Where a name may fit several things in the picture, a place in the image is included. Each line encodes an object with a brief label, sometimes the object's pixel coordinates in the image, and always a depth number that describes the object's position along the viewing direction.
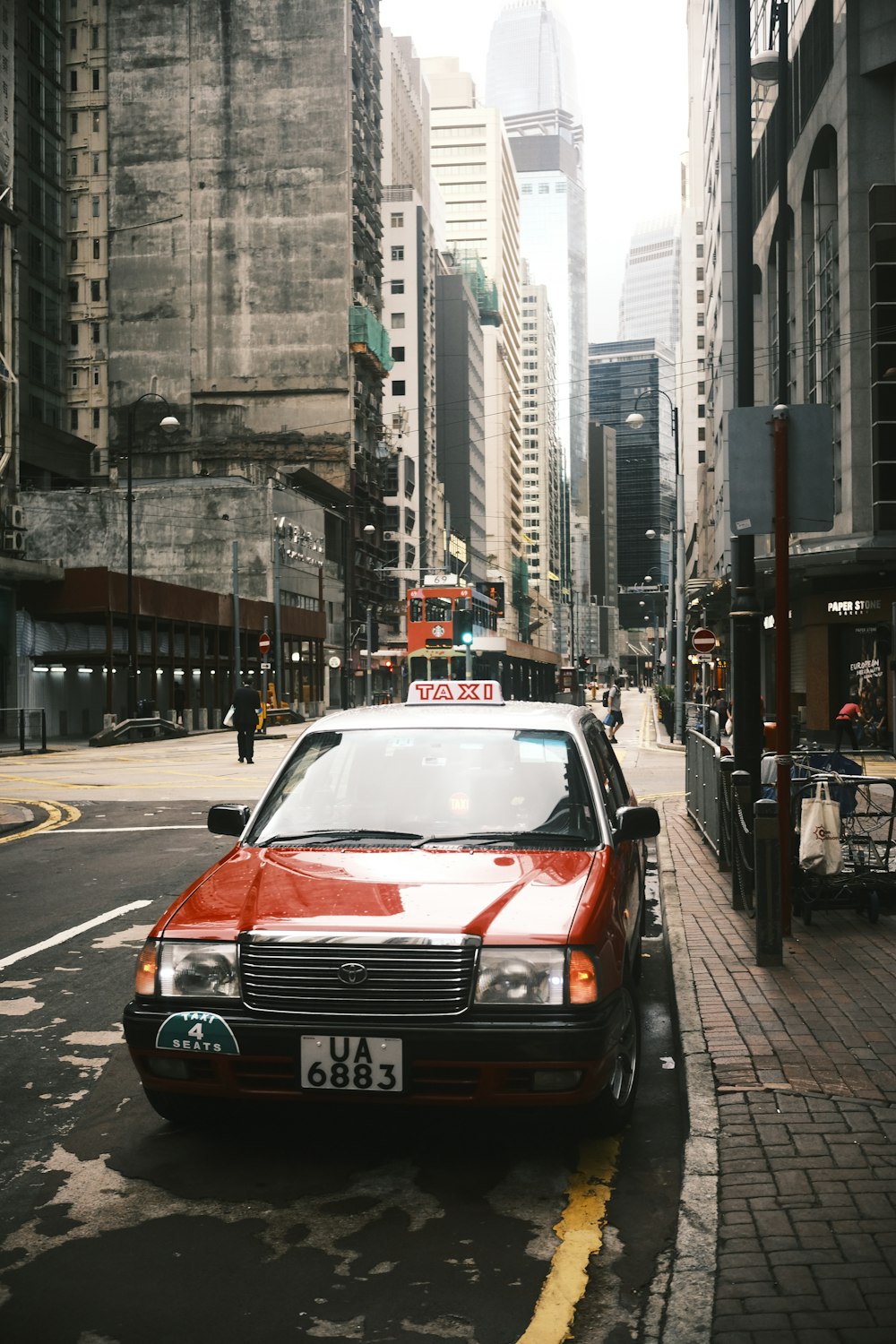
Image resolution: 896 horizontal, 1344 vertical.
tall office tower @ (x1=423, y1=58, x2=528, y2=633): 156.12
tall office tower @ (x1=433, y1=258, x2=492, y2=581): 127.94
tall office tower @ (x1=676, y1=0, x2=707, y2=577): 104.98
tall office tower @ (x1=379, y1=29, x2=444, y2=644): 102.19
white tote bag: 8.17
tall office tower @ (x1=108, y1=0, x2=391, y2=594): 77.81
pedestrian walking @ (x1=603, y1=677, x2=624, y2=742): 36.22
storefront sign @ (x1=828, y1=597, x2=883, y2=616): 34.06
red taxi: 4.33
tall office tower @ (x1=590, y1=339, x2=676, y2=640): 182.88
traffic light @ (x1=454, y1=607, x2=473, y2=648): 37.62
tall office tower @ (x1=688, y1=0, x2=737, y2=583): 62.56
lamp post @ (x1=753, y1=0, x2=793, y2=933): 7.54
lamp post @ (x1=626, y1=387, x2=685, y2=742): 36.78
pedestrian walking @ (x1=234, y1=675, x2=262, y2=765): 26.25
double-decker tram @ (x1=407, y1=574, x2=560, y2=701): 43.53
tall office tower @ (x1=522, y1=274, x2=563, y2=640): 174.44
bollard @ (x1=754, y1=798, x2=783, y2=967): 6.89
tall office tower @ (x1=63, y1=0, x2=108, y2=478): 78.69
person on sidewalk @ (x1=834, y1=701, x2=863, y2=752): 24.63
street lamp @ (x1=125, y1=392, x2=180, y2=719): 41.75
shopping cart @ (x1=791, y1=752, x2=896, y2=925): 8.38
